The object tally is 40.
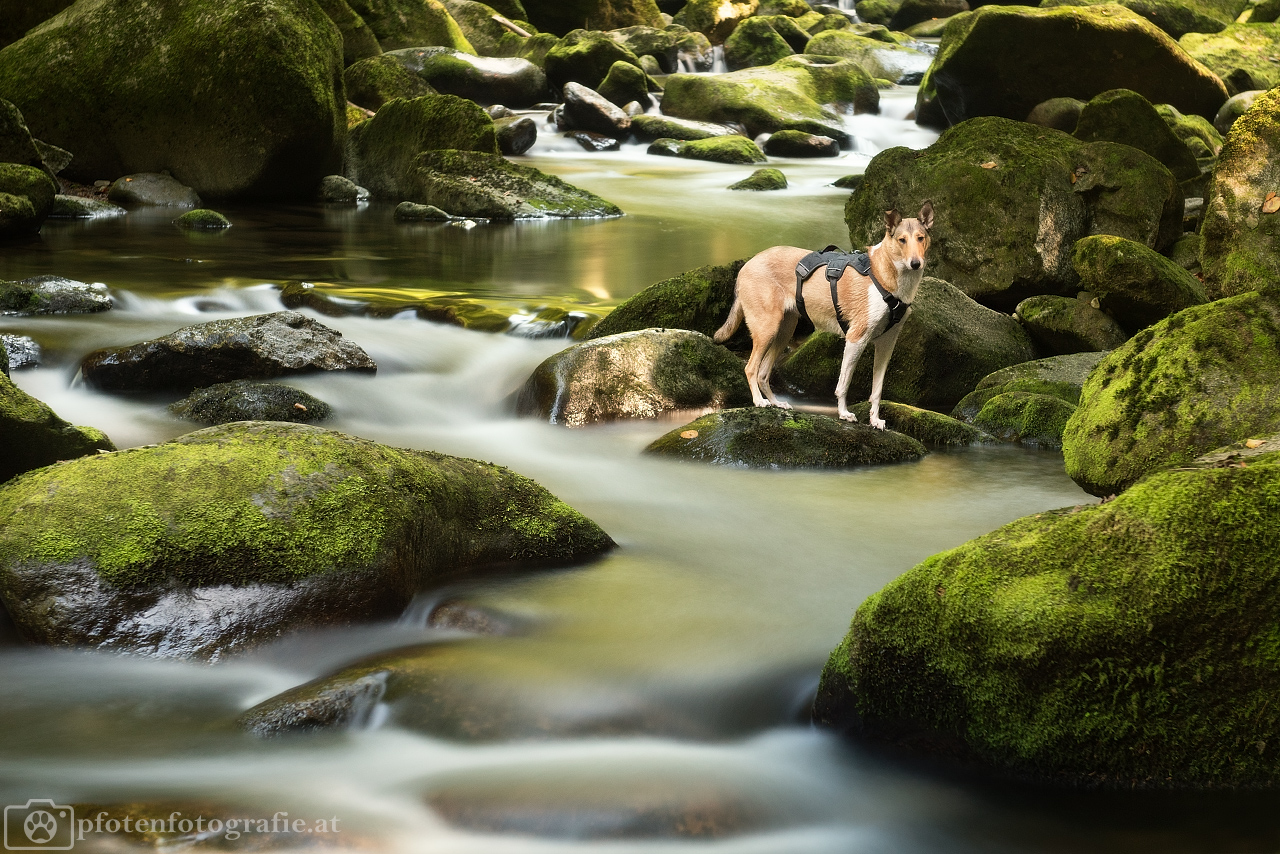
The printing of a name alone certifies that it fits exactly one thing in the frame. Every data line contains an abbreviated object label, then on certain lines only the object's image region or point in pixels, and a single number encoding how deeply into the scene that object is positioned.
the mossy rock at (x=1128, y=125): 13.05
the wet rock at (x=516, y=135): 25.08
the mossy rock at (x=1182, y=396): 4.17
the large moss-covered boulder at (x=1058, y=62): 22.42
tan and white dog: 6.48
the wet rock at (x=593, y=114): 27.61
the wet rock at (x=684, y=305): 8.45
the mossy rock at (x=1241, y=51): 28.80
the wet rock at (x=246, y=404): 6.64
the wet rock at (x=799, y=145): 27.25
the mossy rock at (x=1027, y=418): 7.12
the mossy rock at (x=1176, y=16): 34.75
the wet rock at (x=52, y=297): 8.92
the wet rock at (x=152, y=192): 16.92
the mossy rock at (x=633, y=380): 7.42
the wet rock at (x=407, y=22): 30.67
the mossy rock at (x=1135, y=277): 7.83
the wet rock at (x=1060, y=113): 21.95
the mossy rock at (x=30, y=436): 4.23
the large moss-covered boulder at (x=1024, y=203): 9.73
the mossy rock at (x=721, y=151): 25.95
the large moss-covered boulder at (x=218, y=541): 3.63
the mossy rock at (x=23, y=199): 12.89
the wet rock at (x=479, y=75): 28.33
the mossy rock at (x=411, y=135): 18.95
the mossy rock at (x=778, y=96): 29.20
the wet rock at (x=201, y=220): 15.12
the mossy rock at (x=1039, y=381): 7.62
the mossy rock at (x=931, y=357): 8.22
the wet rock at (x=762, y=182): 21.56
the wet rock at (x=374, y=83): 24.03
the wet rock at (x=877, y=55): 37.38
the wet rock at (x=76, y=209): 15.66
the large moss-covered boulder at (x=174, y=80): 16.36
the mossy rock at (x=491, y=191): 18.16
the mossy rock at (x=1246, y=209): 7.77
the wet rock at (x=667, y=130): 27.67
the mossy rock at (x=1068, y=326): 8.33
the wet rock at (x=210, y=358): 7.26
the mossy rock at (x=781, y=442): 6.39
